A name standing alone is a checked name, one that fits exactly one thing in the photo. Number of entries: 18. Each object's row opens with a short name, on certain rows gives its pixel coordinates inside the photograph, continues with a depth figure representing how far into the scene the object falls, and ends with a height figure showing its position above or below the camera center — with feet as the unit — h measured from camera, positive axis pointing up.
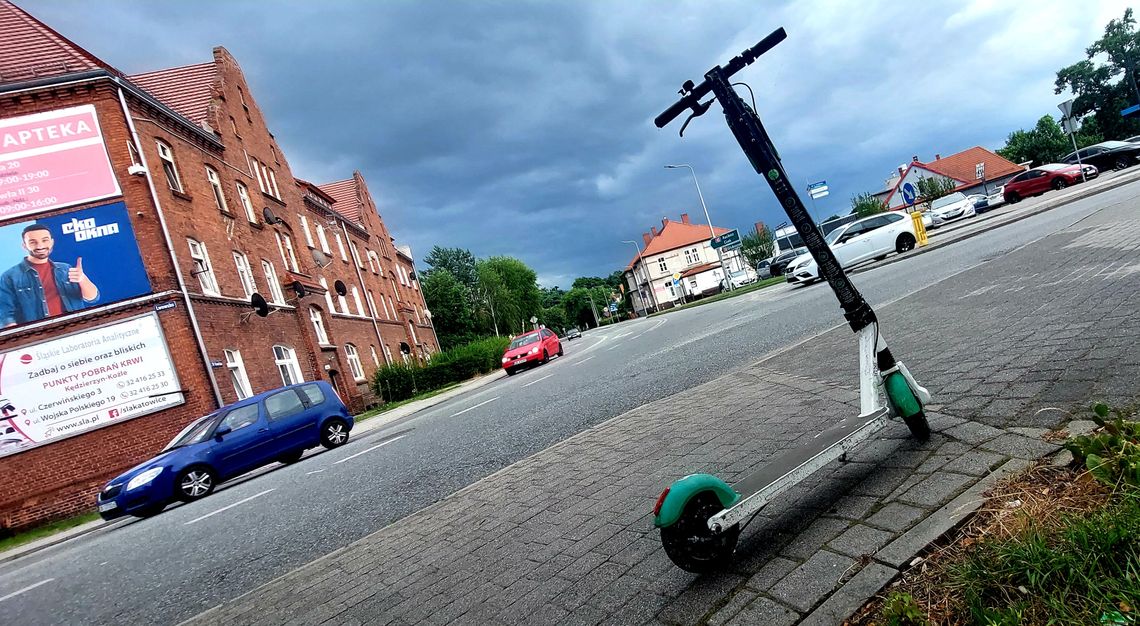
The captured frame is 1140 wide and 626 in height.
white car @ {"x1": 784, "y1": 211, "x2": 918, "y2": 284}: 69.72 -2.34
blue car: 33.06 -1.72
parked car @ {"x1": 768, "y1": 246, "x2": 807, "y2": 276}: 163.64 -3.58
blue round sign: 69.50 +1.66
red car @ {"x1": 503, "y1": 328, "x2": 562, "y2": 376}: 86.69 -3.36
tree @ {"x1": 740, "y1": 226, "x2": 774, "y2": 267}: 173.78 +2.33
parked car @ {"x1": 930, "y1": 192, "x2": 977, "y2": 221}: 117.29 -2.48
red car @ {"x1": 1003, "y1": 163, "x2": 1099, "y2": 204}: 102.01 -2.38
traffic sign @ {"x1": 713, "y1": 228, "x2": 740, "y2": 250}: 120.06 +5.04
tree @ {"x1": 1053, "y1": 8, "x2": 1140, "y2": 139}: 207.72 +24.39
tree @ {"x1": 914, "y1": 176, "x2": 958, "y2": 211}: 159.90 +3.37
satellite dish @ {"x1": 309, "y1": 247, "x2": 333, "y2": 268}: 96.67 +20.77
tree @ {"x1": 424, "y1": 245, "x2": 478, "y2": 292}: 300.20 +42.81
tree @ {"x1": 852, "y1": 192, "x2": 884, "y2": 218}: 196.75 +5.22
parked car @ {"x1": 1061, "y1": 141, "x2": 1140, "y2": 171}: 114.42 -1.74
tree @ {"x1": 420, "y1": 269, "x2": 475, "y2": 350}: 244.01 +16.82
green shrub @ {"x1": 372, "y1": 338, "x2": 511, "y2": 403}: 91.09 -2.37
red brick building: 50.57 +15.16
